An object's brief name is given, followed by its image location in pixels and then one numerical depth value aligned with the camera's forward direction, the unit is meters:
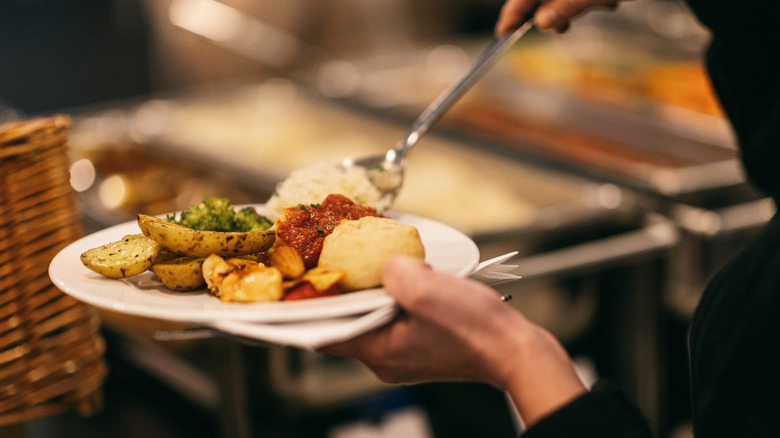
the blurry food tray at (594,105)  2.01
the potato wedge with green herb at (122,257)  0.94
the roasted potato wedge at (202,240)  0.95
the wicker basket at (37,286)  1.03
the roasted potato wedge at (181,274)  0.94
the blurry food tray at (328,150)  1.92
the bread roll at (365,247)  0.93
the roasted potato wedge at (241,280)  0.91
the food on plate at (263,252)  0.92
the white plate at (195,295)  0.88
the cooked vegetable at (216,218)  0.98
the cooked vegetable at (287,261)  0.94
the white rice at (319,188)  1.05
